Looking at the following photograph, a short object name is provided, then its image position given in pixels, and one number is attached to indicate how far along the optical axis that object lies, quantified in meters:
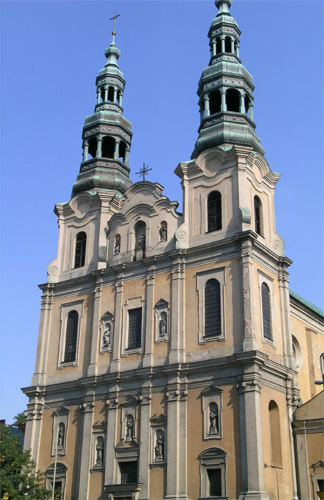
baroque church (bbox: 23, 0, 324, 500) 27.75
